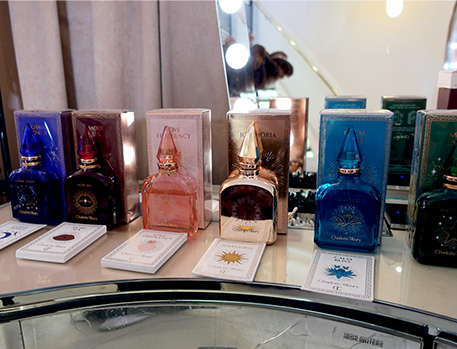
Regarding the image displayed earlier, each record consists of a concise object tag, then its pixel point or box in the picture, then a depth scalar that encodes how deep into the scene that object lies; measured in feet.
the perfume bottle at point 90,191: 2.58
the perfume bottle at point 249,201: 2.27
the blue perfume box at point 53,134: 2.75
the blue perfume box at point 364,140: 2.22
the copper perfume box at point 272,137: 2.43
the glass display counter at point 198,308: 1.83
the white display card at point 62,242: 2.24
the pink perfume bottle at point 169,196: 2.45
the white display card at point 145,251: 2.11
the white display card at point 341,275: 1.86
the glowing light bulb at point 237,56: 3.39
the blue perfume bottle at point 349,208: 2.17
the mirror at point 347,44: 3.00
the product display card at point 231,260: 2.02
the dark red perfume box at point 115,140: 2.64
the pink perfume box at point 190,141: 2.51
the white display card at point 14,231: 2.47
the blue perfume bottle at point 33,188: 2.69
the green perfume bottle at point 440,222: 1.99
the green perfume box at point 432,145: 2.10
